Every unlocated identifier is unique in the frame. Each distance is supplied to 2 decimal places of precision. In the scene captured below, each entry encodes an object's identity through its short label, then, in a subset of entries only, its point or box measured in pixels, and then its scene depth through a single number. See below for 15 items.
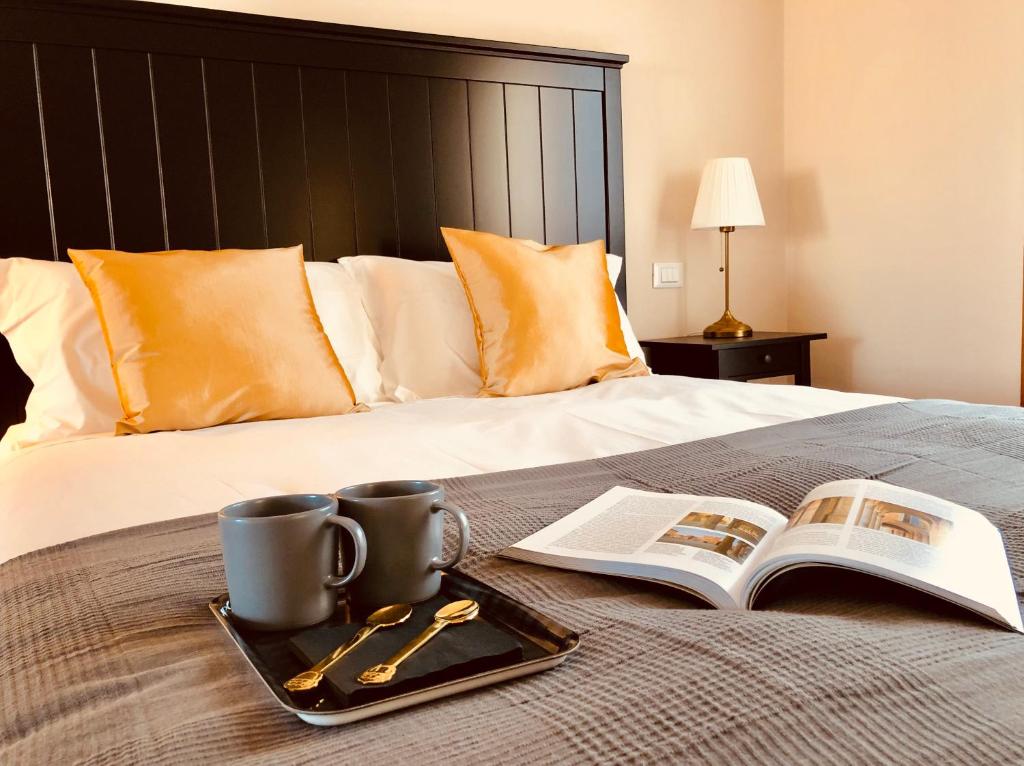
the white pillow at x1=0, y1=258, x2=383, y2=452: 1.69
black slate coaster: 0.53
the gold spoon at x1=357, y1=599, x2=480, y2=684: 0.53
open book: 0.69
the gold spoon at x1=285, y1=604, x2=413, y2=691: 0.54
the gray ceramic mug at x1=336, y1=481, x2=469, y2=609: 0.68
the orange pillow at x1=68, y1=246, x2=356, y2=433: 1.61
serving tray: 0.51
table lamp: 2.89
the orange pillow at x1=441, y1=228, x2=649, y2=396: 2.05
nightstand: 2.78
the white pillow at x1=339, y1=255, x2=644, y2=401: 2.08
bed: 0.50
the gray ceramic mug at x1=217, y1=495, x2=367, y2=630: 0.63
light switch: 3.15
